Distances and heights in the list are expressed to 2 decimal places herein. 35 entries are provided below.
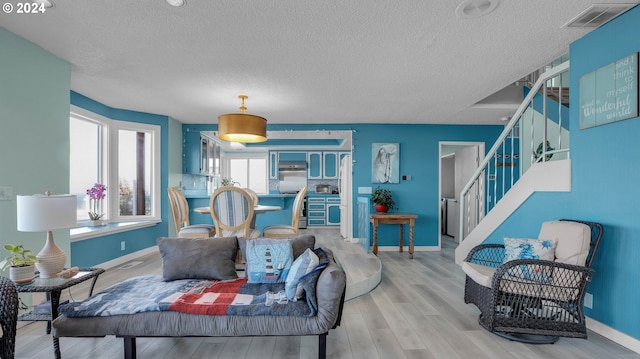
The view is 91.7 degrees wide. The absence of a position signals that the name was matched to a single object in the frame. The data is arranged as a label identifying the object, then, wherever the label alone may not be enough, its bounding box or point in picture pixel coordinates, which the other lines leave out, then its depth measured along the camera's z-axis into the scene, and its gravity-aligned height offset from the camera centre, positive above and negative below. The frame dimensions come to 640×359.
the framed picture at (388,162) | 5.84 +0.33
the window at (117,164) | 4.33 +0.25
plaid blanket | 1.92 -0.79
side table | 1.97 -0.70
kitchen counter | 5.68 -0.28
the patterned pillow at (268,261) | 2.44 -0.65
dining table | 3.91 -0.38
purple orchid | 4.24 -0.23
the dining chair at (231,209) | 3.36 -0.32
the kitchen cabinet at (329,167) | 8.61 +0.36
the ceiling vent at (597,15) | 2.11 +1.17
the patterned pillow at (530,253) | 2.31 -0.60
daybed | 1.88 -0.88
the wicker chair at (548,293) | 2.23 -0.83
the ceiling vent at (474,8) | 2.01 +1.15
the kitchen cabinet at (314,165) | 8.60 +0.41
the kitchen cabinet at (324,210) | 8.27 -0.81
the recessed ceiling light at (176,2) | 2.00 +1.16
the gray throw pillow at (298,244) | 2.59 -0.55
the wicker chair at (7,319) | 1.58 -0.71
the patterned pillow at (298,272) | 2.06 -0.64
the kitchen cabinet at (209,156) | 6.21 +0.52
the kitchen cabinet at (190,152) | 5.96 +0.54
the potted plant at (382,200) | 5.53 -0.36
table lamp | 2.07 -0.26
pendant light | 3.52 +0.63
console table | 5.22 -0.68
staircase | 2.91 +0.08
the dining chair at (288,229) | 3.95 -0.63
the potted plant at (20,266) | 2.04 -0.57
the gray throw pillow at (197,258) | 2.46 -0.63
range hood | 8.53 +0.38
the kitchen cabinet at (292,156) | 8.58 +0.66
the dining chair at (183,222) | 3.87 -0.55
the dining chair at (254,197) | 4.79 -0.27
